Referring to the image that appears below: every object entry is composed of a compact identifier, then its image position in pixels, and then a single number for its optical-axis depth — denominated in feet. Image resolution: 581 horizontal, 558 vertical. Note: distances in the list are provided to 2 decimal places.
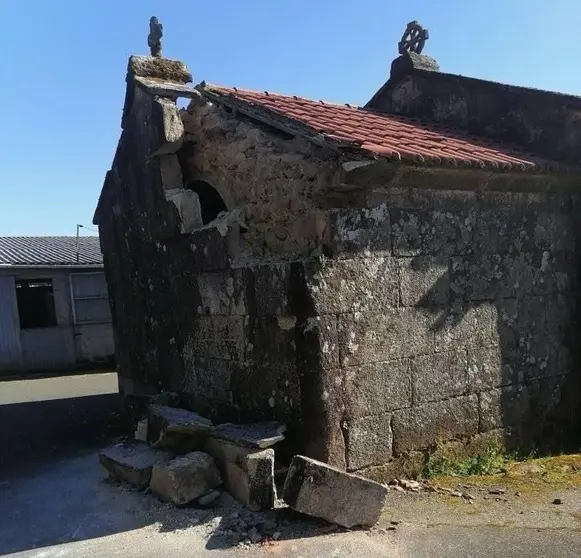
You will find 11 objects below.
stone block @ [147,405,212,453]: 15.39
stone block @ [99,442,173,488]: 15.25
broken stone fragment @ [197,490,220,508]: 13.82
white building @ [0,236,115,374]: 49.65
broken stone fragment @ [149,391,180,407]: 19.79
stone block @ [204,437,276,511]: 13.39
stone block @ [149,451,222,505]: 13.84
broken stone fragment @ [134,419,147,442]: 18.10
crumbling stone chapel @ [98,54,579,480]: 14.67
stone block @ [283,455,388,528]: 12.60
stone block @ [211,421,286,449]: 13.78
